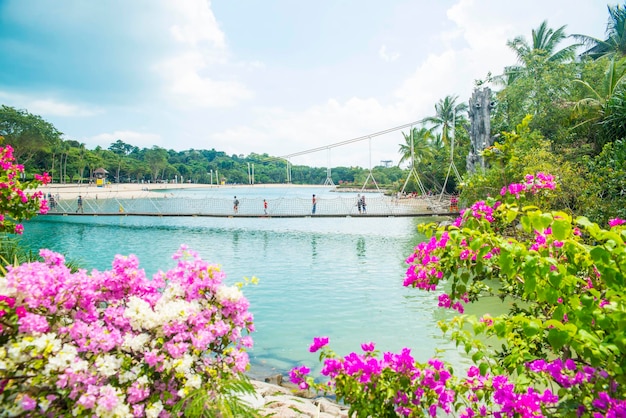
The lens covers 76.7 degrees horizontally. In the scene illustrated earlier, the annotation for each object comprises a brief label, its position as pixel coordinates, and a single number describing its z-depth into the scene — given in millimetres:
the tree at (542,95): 14281
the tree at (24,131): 33844
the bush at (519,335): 1265
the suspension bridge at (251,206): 18391
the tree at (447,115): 28969
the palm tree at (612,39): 18639
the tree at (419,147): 29891
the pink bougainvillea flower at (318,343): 2230
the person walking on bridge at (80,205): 20633
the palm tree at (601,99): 11195
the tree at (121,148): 84625
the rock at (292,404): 2721
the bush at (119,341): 1257
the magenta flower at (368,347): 2118
